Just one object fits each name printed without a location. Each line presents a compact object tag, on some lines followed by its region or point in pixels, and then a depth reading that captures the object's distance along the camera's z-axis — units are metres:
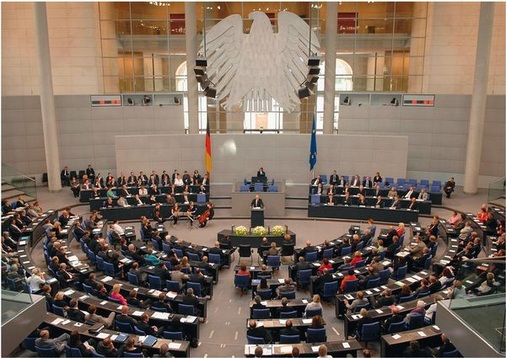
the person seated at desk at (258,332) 9.23
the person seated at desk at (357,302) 10.45
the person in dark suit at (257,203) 18.42
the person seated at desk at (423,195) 19.47
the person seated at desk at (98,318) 9.64
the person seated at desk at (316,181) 20.65
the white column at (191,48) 22.84
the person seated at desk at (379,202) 19.11
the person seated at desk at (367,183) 21.08
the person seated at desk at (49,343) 8.68
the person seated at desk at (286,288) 11.44
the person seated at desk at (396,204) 19.03
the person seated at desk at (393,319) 9.49
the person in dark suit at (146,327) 9.37
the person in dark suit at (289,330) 9.16
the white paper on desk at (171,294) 11.08
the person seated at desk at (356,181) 21.00
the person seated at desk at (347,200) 19.54
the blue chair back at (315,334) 9.21
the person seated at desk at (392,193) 19.33
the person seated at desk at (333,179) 21.56
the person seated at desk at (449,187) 21.45
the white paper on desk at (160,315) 9.95
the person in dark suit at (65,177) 23.86
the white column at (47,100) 21.25
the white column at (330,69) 22.69
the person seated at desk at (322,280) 12.06
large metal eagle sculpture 20.03
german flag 21.19
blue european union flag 21.28
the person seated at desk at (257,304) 10.26
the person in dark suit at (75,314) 9.69
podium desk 18.06
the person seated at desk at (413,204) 19.00
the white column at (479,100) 20.48
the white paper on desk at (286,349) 8.68
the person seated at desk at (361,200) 19.41
